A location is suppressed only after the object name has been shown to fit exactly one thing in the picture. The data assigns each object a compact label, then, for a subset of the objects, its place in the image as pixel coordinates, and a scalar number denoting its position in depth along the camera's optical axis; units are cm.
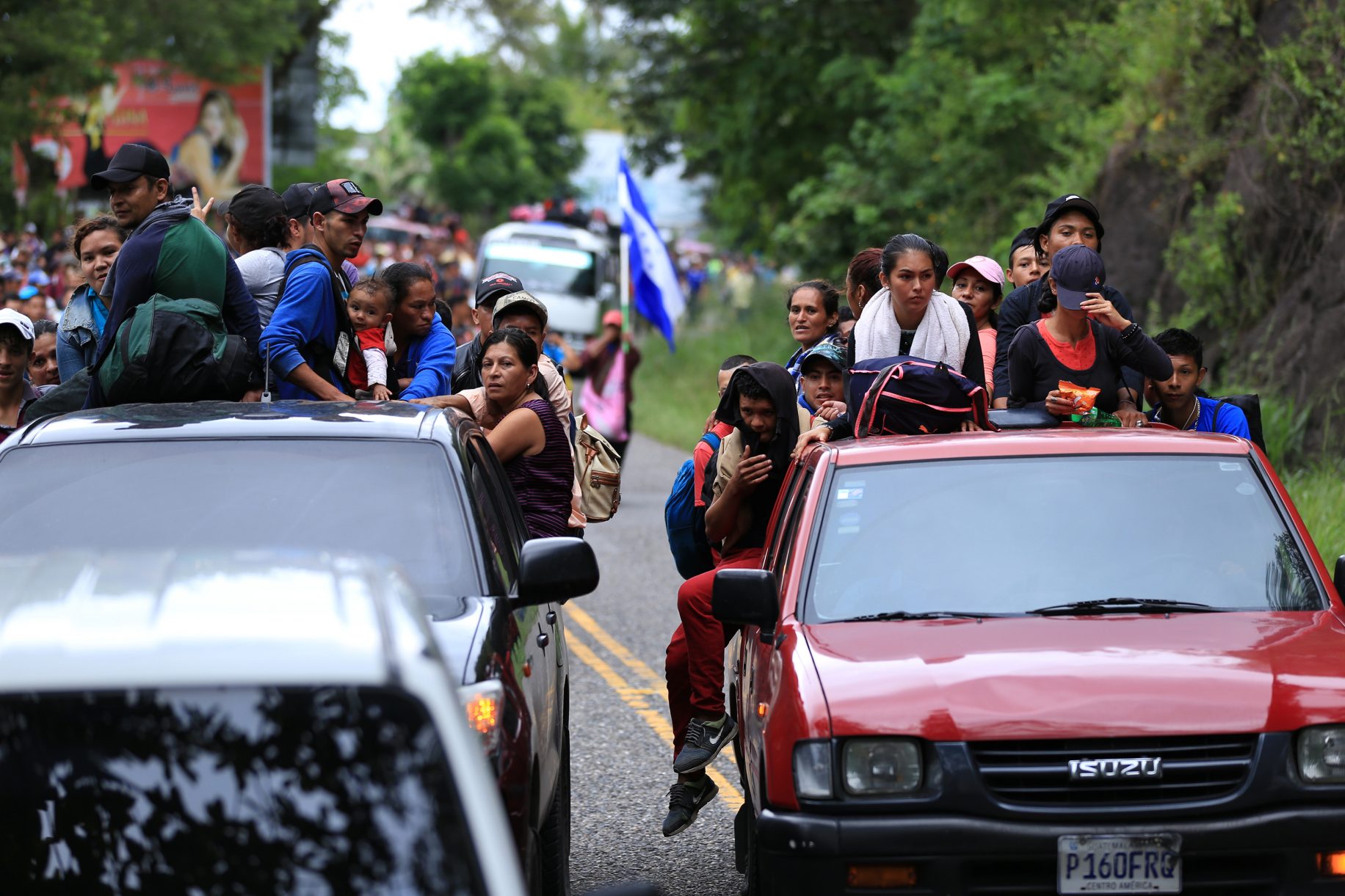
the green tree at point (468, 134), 12437
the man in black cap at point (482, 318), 1609
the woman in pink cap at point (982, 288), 1753
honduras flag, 3753
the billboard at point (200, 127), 9987
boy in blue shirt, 1547
